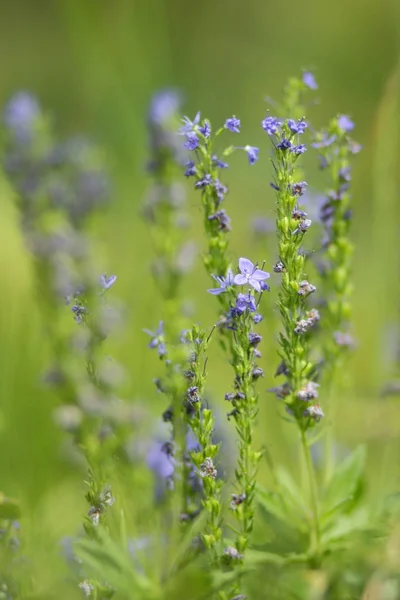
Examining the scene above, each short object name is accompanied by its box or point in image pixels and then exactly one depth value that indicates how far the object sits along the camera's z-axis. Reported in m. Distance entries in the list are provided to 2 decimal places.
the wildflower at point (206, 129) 1.08
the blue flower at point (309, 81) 1.14
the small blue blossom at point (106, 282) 1.06
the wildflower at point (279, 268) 1.07
